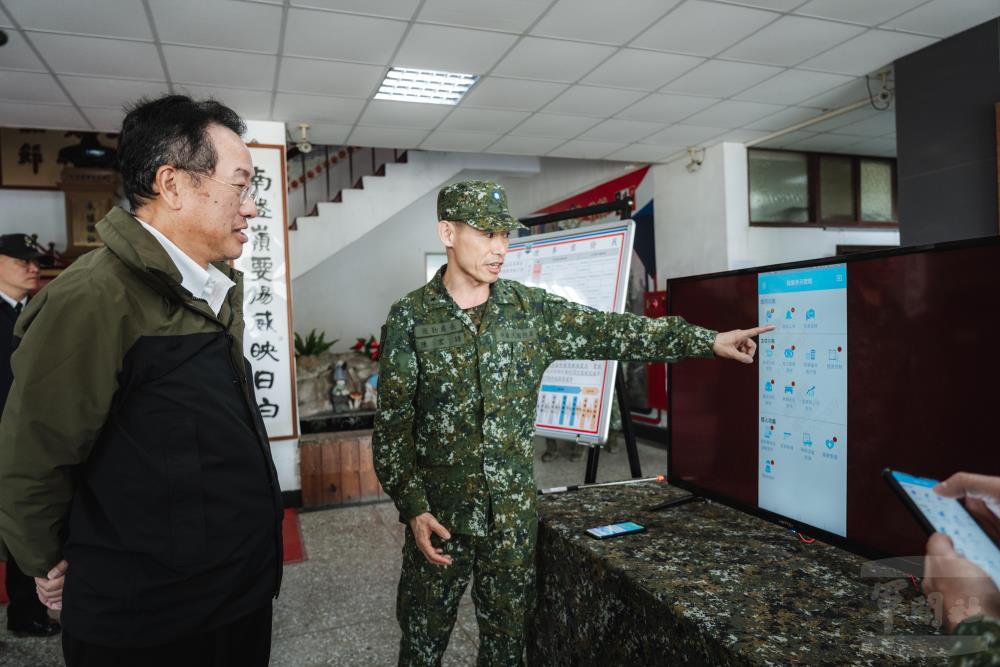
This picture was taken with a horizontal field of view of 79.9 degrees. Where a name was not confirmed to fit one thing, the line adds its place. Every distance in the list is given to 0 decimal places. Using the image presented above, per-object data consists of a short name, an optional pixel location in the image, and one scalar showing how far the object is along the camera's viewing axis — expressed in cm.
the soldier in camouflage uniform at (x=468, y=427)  135
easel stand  176
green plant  469
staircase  591
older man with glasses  91
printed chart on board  195
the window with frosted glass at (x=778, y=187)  505
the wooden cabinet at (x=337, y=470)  397
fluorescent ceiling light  347
